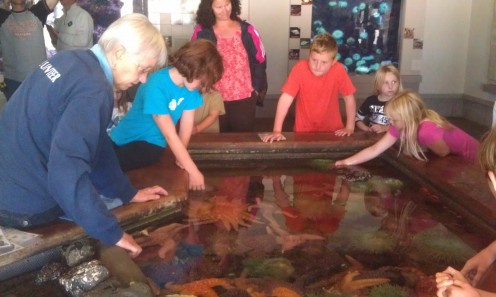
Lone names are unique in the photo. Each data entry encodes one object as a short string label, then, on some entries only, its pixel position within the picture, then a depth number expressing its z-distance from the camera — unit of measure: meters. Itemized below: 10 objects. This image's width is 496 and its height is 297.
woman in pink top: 4.12
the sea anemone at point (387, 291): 1.97
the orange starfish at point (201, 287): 1.93
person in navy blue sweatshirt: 1.78
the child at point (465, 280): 1.67
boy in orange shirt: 3.97
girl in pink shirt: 3.30
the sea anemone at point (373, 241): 2.36
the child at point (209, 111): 3.88
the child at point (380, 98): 4.23
